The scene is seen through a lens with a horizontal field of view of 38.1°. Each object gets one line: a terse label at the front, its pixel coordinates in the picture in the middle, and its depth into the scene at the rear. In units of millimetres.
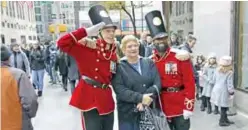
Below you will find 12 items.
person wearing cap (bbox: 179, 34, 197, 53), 7184
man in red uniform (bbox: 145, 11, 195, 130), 3674
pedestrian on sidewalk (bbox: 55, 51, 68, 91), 10836
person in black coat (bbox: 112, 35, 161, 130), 3451
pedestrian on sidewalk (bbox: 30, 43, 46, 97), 10375
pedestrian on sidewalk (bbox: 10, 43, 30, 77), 8336
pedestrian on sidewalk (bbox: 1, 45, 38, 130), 3293
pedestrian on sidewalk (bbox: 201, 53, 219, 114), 7059
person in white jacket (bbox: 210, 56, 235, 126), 6215
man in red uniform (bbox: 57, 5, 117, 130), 3490
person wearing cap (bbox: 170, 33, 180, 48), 9152
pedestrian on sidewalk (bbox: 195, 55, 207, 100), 7720
